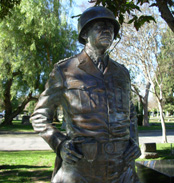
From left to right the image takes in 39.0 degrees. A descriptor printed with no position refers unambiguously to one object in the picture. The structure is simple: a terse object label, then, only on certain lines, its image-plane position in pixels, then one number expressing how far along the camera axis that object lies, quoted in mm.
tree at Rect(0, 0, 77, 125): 17359
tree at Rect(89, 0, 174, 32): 5027
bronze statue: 1877
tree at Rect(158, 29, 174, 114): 13086
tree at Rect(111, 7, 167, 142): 12391
